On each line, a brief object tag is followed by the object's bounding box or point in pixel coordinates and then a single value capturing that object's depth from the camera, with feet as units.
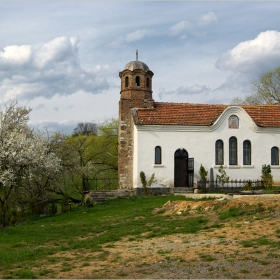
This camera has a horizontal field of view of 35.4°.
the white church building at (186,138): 98.48
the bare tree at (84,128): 260.62
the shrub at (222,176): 97.79
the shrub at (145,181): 95.61
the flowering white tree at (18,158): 71.20
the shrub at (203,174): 96.07
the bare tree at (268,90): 150.92
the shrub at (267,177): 96.82
